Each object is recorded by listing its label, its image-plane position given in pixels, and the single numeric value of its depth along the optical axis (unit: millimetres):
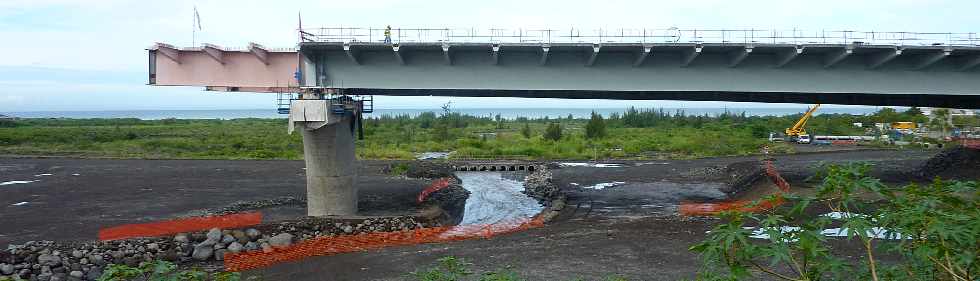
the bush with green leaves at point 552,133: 70088
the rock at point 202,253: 19141
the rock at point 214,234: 20120
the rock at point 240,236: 20406
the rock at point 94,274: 17047
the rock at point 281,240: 20547
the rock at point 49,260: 17422
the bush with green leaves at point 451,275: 7535
